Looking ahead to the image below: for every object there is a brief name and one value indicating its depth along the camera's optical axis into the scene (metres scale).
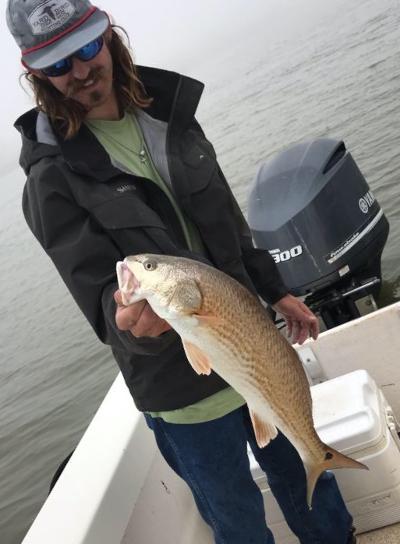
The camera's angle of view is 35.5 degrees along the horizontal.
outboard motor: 4.71
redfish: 1.84
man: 2.09
